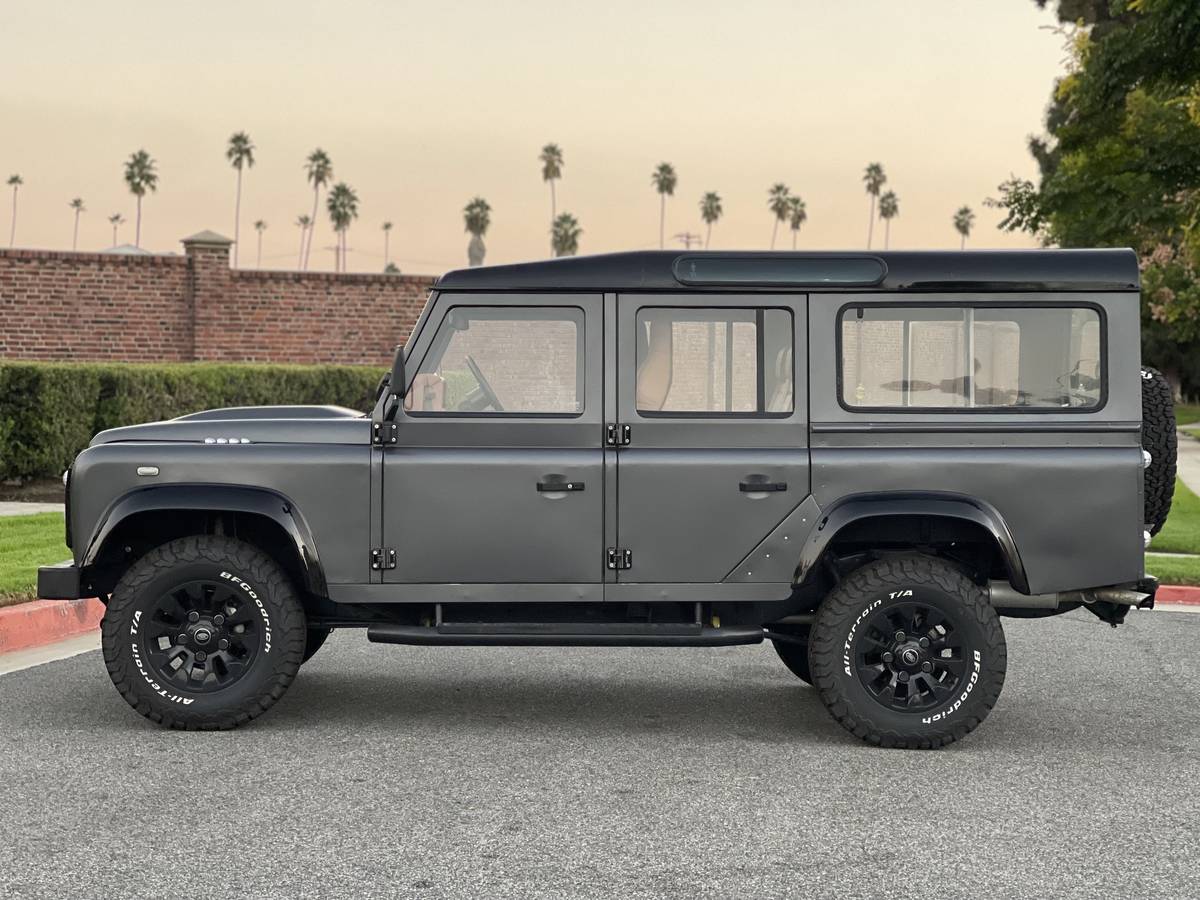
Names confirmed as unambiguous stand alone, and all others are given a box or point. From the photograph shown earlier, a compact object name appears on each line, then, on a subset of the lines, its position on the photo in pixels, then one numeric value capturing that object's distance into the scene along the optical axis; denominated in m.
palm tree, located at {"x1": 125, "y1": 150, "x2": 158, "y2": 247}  151.50
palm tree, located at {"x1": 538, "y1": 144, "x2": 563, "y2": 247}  135.38
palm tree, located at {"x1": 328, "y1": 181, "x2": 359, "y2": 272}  144.00
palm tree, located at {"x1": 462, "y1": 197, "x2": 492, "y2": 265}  130.65
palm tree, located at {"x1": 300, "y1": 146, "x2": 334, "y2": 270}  143.50
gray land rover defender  7.12
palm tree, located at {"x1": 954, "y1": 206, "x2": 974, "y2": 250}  151.70
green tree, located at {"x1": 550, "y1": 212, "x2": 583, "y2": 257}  123.94
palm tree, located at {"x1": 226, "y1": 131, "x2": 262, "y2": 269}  146.88
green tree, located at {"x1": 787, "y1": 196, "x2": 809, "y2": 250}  157.93
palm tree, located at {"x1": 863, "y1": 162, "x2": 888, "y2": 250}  152.25
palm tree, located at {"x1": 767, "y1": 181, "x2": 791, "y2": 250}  157.50
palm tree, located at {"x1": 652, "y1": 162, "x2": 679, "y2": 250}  153.25
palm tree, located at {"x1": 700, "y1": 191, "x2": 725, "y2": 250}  160.75
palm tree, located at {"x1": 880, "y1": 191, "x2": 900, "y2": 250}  159.76
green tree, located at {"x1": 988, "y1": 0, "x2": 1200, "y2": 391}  22.66
